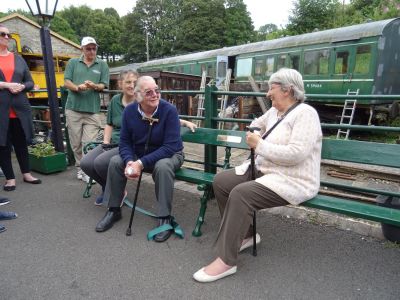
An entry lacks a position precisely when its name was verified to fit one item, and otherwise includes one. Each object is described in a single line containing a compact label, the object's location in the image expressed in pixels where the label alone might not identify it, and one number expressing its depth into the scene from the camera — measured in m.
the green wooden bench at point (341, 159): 2.44
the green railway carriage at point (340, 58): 11.05
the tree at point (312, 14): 31.57
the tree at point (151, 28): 55.78
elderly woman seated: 2.38
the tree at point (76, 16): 71.62
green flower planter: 4.92
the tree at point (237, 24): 48.44
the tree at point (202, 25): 47.69
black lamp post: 4.64
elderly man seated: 3.04
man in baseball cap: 4.49
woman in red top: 3.99
